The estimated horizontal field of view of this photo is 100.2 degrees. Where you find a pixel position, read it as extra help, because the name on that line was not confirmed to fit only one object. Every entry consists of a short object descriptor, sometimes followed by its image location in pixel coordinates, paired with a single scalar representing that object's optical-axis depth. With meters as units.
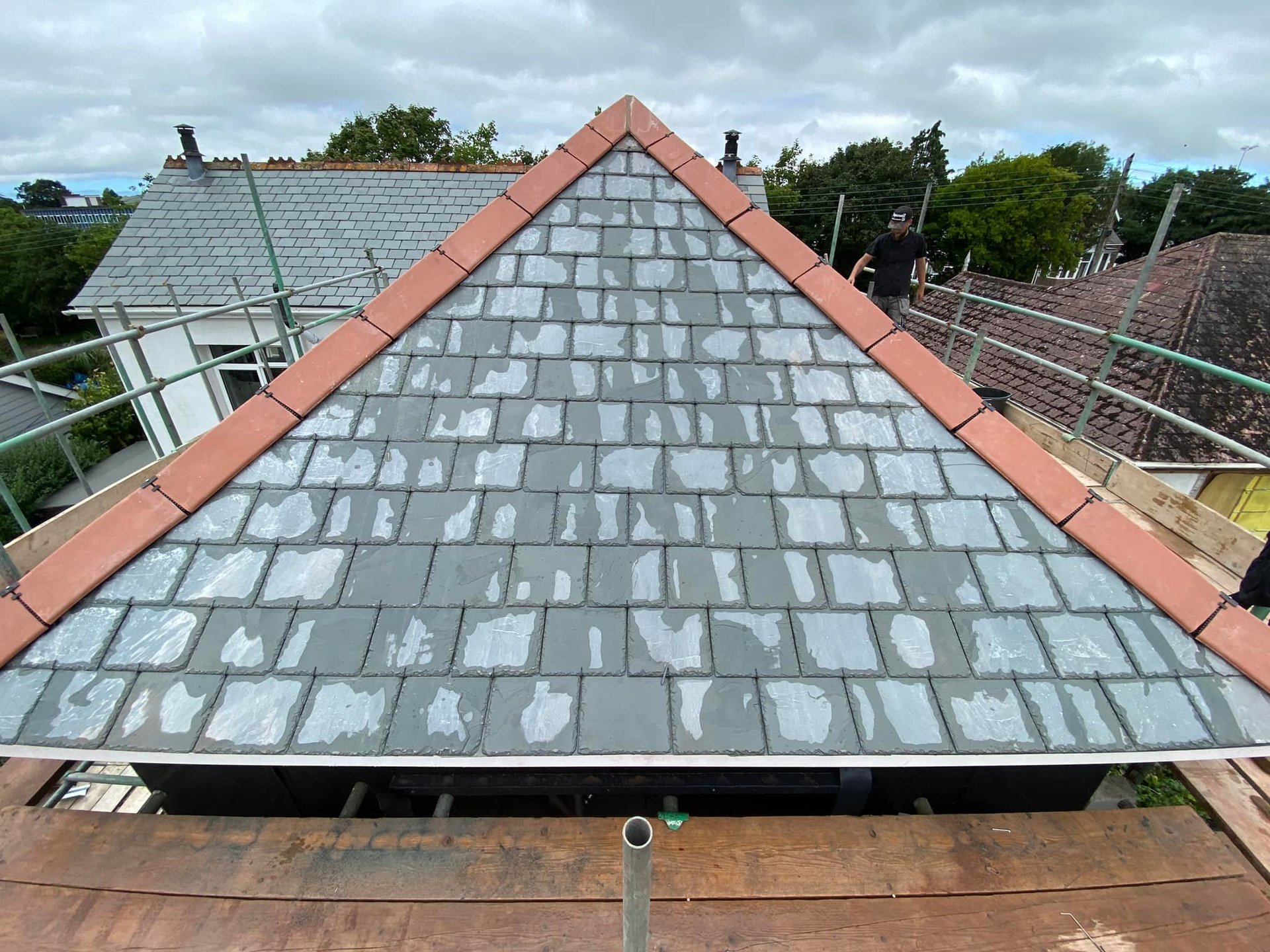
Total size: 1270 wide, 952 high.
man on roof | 6.68
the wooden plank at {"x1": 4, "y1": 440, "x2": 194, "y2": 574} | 3.54
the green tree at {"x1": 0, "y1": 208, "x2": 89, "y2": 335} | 42.66
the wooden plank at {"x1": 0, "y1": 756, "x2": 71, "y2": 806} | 2.63
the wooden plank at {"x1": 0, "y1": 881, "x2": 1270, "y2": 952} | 1.99
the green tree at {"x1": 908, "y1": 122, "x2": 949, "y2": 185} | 48.72
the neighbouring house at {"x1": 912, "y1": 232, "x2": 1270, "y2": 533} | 10.13
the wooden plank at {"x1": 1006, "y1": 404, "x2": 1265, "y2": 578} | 4.11
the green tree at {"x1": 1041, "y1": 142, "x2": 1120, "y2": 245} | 50.59
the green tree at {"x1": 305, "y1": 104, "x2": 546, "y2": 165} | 36.62
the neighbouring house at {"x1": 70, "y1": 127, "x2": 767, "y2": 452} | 11.53
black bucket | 6.98
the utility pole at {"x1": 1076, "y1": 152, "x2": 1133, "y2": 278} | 34.75
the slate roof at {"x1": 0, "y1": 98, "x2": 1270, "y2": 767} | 2.04
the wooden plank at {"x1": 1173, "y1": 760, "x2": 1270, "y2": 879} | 2.45
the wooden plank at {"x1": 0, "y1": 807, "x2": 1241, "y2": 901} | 2.16
